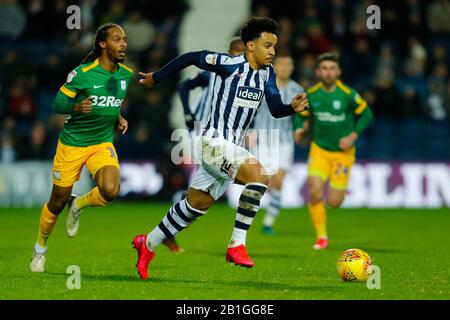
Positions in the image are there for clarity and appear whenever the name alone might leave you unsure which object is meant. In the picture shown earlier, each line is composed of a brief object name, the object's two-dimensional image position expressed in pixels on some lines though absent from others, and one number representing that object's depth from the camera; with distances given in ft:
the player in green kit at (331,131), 81.10
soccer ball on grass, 55.83
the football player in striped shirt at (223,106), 56.08
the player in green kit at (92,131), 60.18
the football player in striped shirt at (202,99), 75.25
